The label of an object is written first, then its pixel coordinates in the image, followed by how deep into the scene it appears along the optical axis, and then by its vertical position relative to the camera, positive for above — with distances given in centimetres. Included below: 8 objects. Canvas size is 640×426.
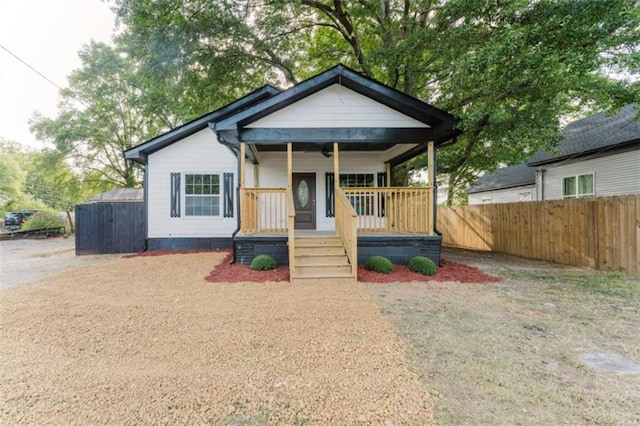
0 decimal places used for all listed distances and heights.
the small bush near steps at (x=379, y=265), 655 -116
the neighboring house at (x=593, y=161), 963 +184
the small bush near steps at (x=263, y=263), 669 -112
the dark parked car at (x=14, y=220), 2085 -13
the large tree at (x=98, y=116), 2039 +739
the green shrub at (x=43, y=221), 1793 -20
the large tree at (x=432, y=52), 619 +485
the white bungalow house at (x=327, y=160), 705 +174
